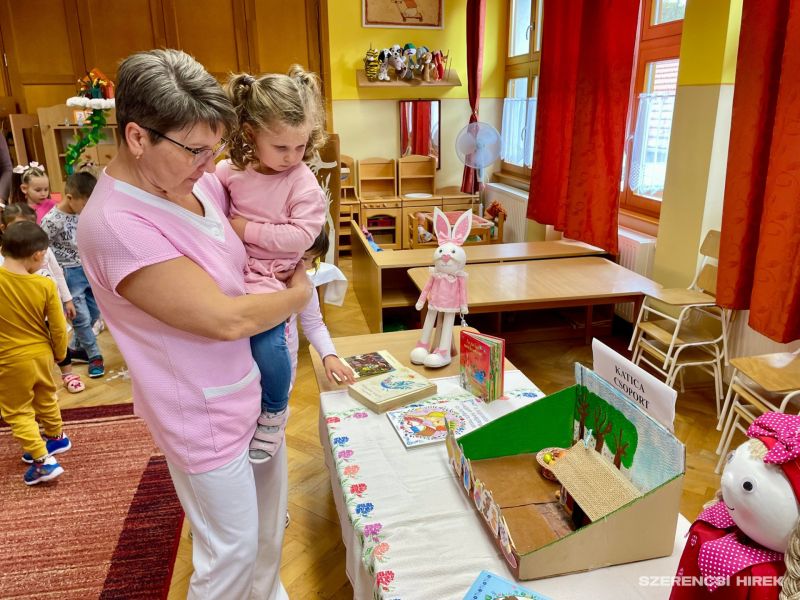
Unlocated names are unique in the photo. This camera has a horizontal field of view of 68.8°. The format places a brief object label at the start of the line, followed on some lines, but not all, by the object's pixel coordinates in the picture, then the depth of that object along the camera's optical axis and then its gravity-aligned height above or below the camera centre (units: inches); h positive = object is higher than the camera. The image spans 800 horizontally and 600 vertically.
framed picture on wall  246.1 +47.7
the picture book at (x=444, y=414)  58.7 -29.4
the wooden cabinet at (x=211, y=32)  247.4 +41.4
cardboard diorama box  39.9 -27.9
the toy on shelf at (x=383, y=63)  243.3 +26.7
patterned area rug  78.0 -57.2
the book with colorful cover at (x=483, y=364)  63.6 -25.4
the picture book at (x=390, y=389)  64.4 -28.7
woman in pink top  37.3 -11.1
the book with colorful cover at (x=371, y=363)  73.4 -29.1
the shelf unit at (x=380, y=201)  252.7 -29.2
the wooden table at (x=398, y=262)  146.8 -33.0
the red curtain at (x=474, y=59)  236.1 +28.0
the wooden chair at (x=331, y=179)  151.9 -12.5
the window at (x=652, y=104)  151.8 +6.0
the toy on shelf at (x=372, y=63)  241.3 +26.6
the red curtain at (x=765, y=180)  96.3 -9.2
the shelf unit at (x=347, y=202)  252.1 -29.7
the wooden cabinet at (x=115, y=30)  241.0 +41.5
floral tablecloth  40.2 -29.9
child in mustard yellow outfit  95.5 -33.0
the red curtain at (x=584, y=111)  152.3 +4.5
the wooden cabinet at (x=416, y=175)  260.1 -19.3
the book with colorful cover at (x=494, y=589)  37.7 -28.9
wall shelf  245.3 +19.6
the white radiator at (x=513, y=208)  219.5 -29.5
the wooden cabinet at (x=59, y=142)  224.7 -3.1
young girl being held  49.0 -5.2
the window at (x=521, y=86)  227.3 +17.0
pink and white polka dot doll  30.7 -21.2
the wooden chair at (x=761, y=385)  86.6 -37.6
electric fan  205.6 -5.2
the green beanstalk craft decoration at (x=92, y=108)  143.8 +6.1
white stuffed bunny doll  77.3 -20.8
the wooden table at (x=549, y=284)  122.6 -33.9
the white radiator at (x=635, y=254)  150.0 -31.9
